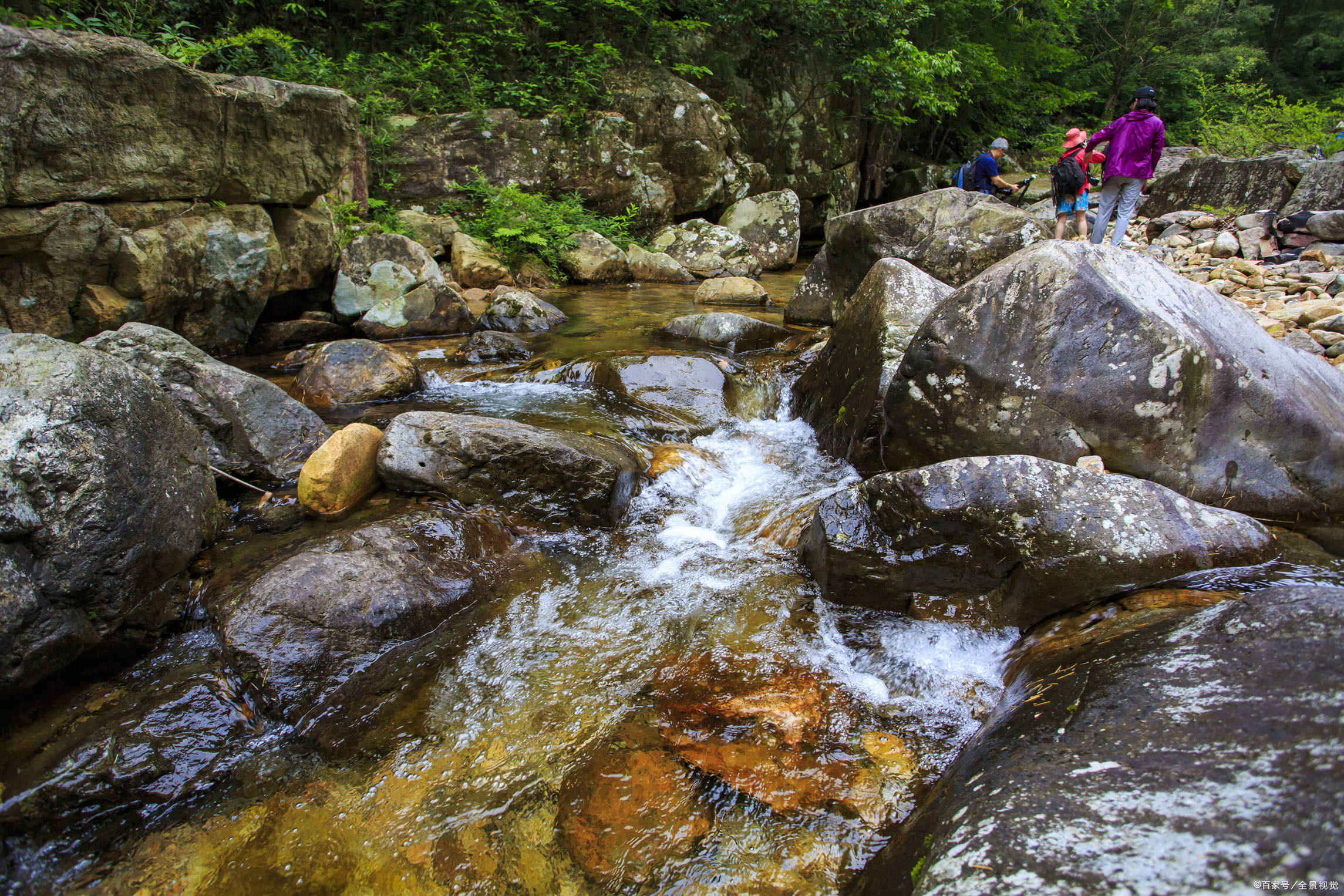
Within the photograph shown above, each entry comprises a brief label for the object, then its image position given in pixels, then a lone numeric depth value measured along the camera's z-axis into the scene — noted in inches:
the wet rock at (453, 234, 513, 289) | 396.2
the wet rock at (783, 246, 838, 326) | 331.3
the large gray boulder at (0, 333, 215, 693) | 97.1
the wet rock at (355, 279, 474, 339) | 302.4
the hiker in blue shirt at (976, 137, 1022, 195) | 397.7
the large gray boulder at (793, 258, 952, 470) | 180.9
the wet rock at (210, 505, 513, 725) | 108.7
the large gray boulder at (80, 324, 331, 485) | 162.9
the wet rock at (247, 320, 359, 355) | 274.5
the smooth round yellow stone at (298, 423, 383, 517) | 152.6
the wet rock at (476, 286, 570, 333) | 323.3
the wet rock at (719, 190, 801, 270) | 566.6
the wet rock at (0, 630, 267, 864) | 86.3
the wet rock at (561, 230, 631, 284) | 460.4
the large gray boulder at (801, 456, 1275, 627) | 107.9
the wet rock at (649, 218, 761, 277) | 522.3
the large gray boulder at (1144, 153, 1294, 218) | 387.2
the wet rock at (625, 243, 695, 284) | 494.0
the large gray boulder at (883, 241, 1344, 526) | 136.7
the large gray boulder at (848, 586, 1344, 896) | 47.8
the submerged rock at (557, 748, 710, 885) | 80.7
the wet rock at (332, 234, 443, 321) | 298.4
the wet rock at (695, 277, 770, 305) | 403.2
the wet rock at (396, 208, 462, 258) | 401.1
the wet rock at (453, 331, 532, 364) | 281.0
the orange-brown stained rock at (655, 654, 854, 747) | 100.4
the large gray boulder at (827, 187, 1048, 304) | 262.4
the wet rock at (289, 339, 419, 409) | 224.1
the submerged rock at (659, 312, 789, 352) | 293.4
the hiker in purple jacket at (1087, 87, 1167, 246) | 268.2
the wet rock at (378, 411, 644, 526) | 161.8
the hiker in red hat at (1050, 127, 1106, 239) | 295.7
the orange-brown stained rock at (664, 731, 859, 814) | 87.7
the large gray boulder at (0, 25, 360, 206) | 176.9
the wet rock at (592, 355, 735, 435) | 226.2
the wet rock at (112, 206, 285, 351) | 213.9
